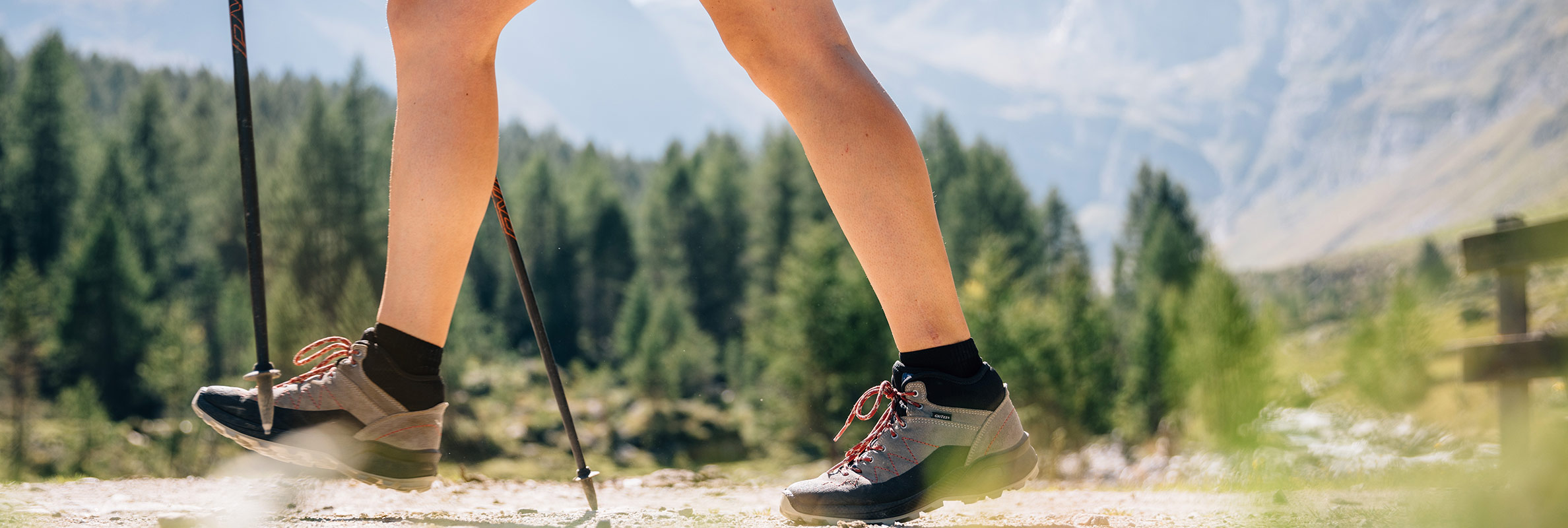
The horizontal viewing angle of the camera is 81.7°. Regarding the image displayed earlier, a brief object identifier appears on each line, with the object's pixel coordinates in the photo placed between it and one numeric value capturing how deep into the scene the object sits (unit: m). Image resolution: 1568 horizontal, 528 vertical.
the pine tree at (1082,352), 27.95
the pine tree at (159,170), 37.81
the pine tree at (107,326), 30.92
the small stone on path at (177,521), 1.46
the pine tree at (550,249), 41.66
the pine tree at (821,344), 25.59
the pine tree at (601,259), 44.31
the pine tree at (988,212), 40.19
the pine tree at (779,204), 41.09
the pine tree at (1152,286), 33.97
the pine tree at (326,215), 32.16
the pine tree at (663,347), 35.50
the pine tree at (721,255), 43.19
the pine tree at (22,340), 25.80
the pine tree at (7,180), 34.12
